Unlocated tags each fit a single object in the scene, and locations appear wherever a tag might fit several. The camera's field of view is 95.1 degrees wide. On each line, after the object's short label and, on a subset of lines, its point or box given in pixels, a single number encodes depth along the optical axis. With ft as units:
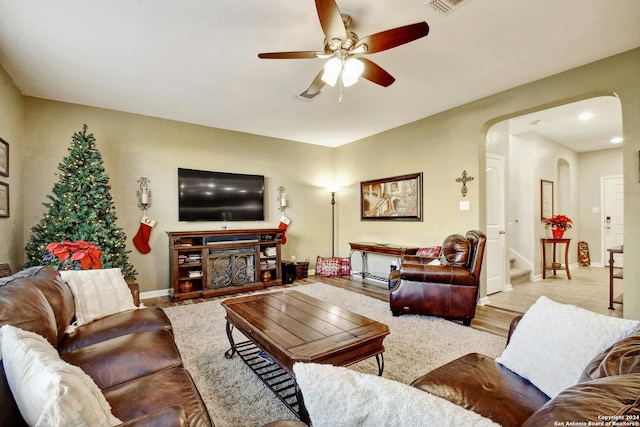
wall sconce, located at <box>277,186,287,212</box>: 18.10
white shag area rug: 5.80
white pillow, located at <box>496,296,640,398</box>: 3.60
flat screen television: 15.07
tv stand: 13.66
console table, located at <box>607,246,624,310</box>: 11.69
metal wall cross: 12.92
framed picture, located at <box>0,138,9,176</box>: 9.57
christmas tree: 10.64
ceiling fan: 6.03
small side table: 18.05
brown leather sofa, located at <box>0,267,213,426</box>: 3.58
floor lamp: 20.72
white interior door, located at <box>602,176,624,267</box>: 21.35
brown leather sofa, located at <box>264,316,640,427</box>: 1.71
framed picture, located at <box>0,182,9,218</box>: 9.71
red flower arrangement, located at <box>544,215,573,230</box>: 18.45
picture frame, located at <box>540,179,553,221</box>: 18.94
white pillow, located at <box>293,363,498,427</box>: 1.67
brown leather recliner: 10.12
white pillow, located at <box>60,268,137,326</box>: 6.61
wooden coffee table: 5.27
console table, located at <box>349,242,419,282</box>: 14.40
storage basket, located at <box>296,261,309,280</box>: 17.76
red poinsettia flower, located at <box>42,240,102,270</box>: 8.39
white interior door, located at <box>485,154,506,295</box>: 14.28
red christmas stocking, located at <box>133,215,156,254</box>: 13.85
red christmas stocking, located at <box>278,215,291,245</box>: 18.14
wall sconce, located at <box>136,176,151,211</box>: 13.88
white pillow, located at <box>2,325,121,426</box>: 2.27
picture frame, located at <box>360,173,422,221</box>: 15.28
